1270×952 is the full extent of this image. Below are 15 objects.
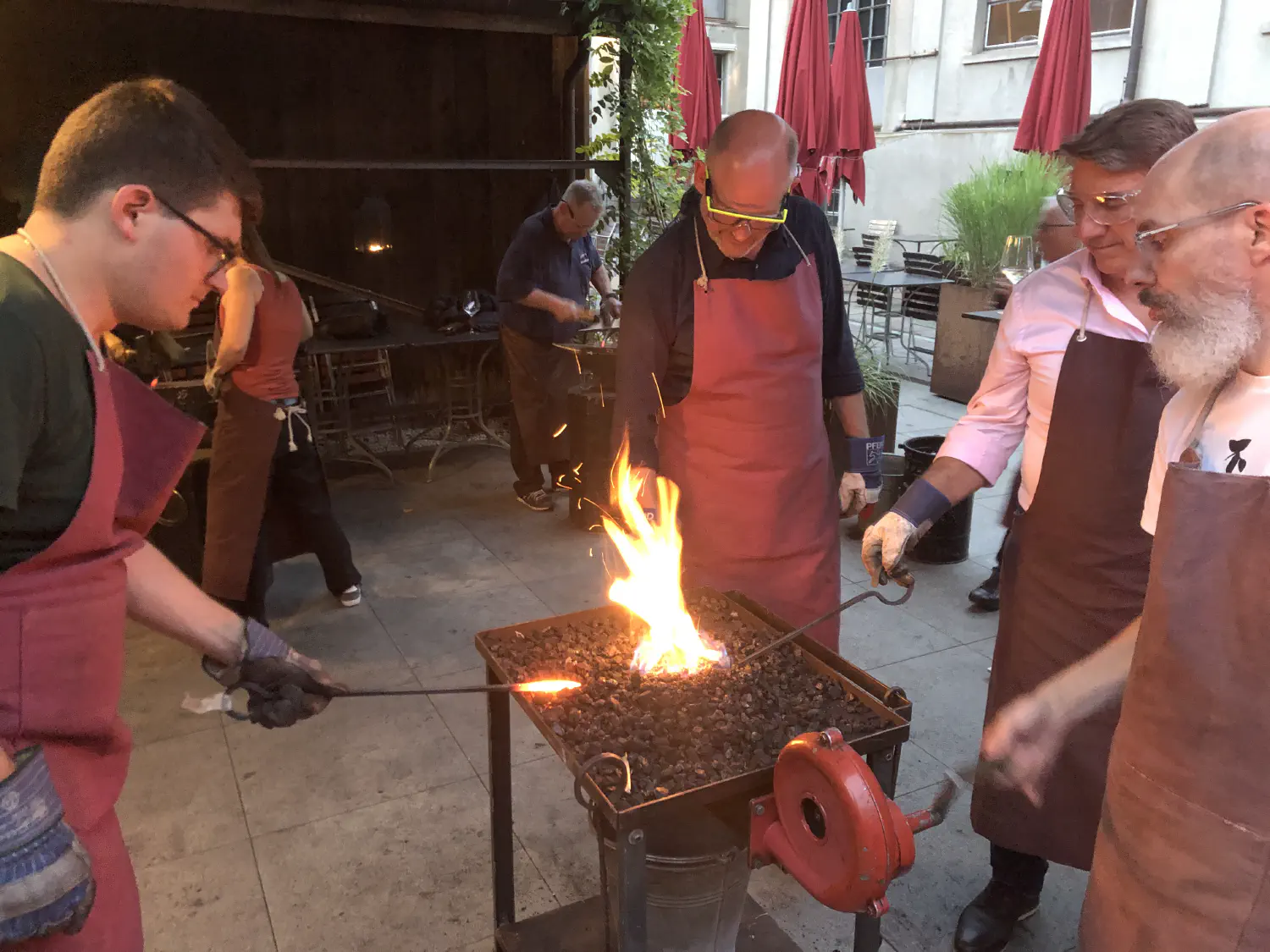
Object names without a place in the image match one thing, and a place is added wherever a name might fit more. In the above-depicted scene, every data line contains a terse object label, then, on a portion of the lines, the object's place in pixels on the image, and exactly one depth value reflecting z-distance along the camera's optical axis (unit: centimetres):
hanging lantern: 711
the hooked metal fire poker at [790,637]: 217
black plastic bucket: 543
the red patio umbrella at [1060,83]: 805
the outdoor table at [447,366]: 654
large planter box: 891
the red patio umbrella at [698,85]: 893
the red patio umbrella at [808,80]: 866
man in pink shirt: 230
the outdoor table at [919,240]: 1295
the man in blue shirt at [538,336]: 637
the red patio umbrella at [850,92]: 927
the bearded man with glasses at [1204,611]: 141
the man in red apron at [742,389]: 291
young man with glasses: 137
